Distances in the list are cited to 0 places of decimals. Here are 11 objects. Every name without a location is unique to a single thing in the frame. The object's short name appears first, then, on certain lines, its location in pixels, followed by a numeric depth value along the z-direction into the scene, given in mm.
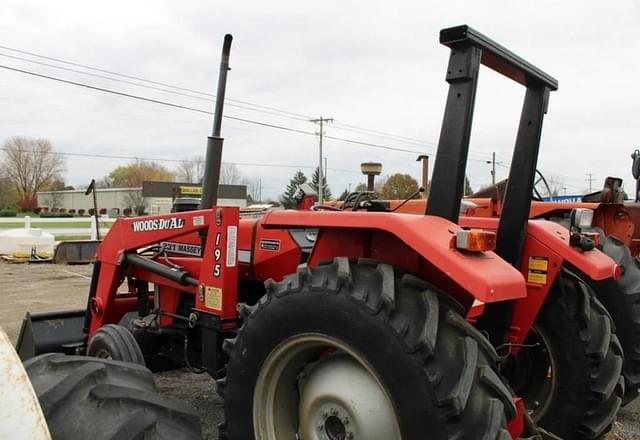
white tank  16188
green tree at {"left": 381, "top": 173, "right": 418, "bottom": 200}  31334
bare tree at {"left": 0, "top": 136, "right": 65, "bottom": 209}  72688
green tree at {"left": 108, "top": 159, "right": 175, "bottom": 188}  88062
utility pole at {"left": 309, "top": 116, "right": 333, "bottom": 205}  47062
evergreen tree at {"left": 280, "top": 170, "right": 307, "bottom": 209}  55794
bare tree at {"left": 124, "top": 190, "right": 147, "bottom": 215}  60912
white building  50841
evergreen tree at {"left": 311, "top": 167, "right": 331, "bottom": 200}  47825
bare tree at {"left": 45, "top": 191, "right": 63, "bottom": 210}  76250
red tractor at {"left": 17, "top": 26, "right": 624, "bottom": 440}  2184
